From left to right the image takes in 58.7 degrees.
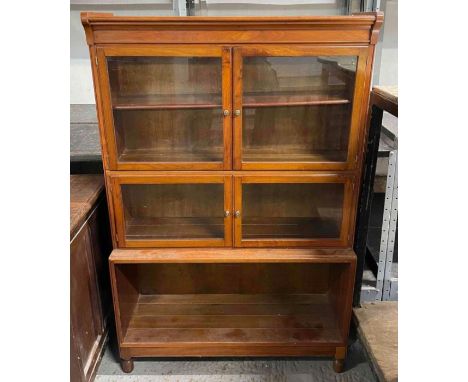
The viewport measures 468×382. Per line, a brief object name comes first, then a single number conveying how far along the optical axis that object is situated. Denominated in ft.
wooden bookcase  4.32
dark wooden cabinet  4.56
